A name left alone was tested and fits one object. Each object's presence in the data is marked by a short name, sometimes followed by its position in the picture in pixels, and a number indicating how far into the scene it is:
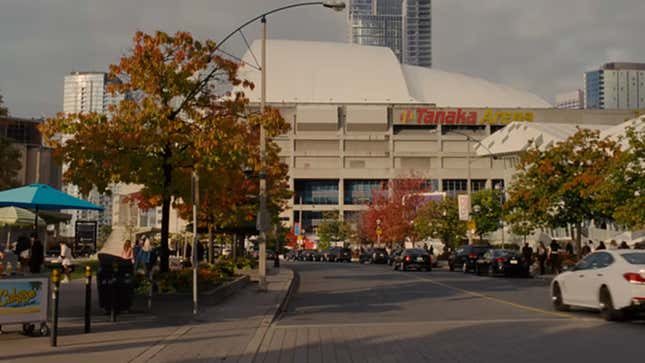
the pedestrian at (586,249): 37.43
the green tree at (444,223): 68.12
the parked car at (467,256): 44.16
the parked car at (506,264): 38.44
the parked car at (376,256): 68.00
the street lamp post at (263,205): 25.05
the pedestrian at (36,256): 25.11
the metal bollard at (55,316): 12.10
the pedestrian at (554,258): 39.72
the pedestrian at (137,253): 25.65
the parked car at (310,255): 87.56
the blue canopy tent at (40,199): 17.81
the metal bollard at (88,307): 13.99
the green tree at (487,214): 63.16
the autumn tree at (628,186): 31.52
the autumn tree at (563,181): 38.16
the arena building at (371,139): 119.50
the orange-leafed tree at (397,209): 84.06
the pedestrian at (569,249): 43.14
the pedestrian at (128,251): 25.87
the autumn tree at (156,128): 20.17
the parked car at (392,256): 51.53
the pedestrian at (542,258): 40.22
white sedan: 15.25
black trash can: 15.98
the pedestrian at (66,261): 30.14
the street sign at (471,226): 52.38
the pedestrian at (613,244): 38.84
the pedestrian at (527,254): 39.76
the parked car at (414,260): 47.31
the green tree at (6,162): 44.03
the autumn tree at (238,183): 20.92
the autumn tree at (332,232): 110.94
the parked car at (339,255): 79.06
